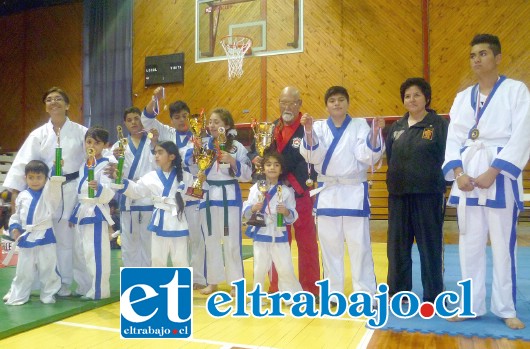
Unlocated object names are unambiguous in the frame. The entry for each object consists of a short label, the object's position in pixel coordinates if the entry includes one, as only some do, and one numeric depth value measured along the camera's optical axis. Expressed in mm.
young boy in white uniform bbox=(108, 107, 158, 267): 4582
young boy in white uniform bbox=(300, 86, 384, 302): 3711
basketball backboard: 11133
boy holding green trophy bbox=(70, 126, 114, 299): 4016
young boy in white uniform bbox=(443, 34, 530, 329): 3254
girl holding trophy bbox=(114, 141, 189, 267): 4039
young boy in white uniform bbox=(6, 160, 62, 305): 3902
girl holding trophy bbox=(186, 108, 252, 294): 4285
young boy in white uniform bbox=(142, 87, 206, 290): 4625
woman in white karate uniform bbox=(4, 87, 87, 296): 4156
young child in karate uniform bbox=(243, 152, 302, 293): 3865
